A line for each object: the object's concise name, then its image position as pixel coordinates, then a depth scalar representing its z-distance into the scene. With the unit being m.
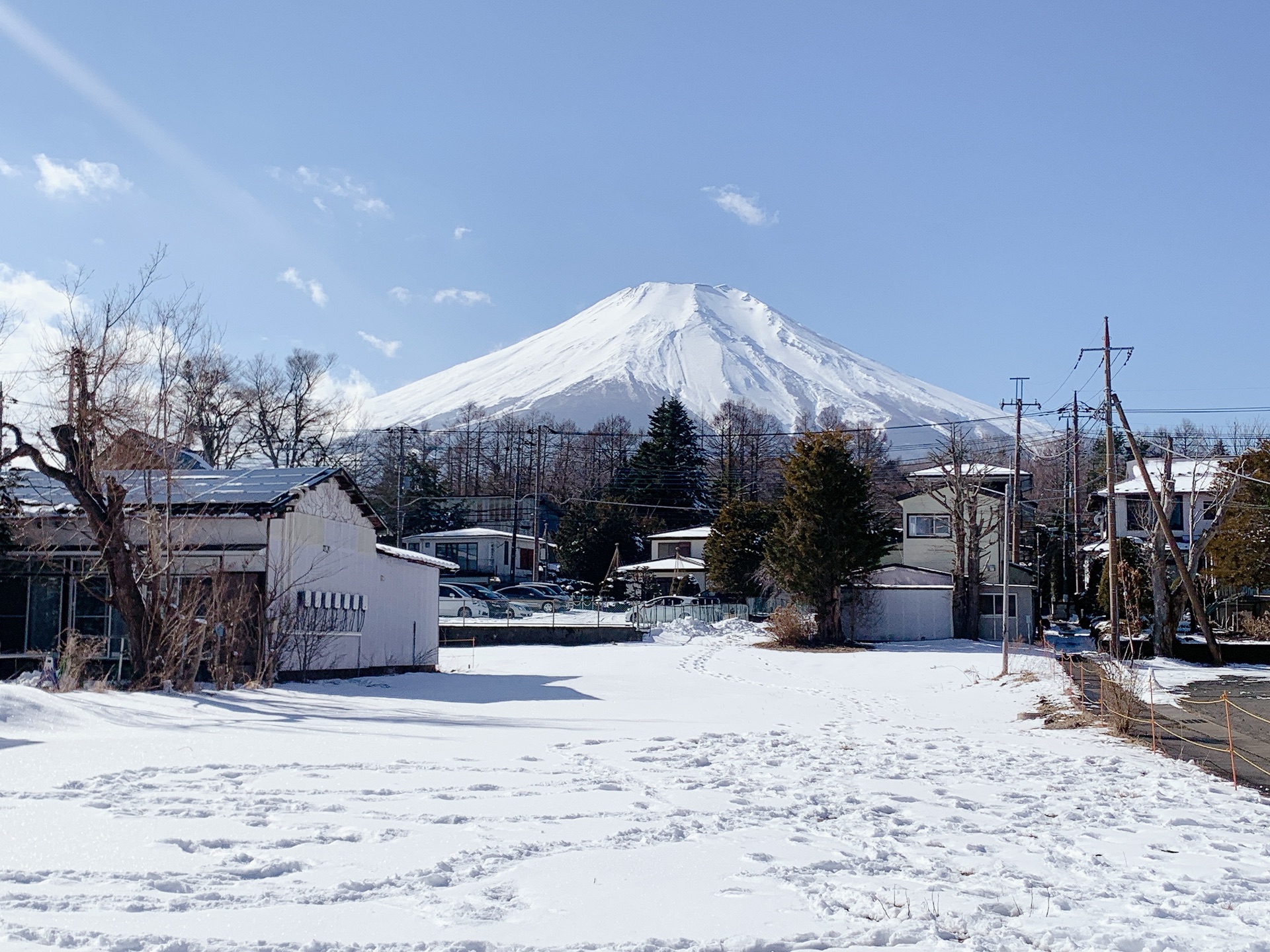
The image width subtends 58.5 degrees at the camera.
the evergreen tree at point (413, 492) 69.56
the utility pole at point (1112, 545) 28.62
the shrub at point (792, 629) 39.19
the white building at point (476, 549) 64.75
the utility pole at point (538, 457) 63.08
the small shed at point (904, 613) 41.41
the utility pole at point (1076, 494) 46.03
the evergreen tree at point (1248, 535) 35.59
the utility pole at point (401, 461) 61.39
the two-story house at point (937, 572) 41.78
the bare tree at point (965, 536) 41.22
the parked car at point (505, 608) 45.62
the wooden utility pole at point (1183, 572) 28.12
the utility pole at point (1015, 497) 43.59
